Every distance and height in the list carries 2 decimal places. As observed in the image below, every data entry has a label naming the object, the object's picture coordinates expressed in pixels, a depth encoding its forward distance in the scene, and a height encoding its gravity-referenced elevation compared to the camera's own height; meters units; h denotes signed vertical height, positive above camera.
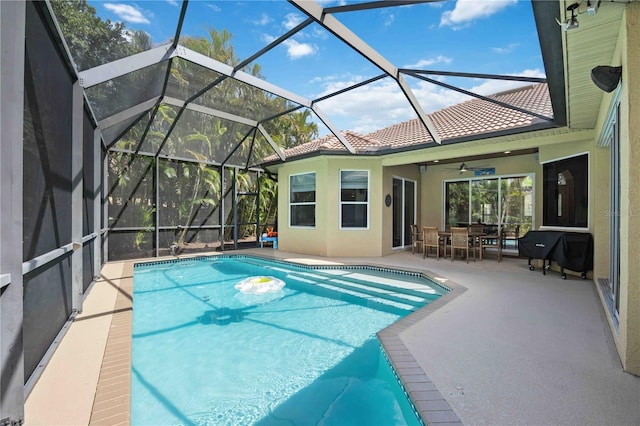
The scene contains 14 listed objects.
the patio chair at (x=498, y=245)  9.00 -0.99
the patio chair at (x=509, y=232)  10.81 -0.77
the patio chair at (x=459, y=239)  8.97 -0.85
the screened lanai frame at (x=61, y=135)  2.26 +0.92
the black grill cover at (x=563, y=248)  6.52 -0.85
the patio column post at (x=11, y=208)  2.17 +0.02
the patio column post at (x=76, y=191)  4.55 +0.30
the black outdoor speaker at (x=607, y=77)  3.32 +1.47
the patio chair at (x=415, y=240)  10.62 -1.04
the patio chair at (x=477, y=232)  9.23 -0.70
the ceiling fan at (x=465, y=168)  10.60 +1.58
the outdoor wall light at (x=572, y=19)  2.91 +1.85
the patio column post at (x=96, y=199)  6.91 +0.27
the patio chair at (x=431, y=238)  9.70 -0.89
